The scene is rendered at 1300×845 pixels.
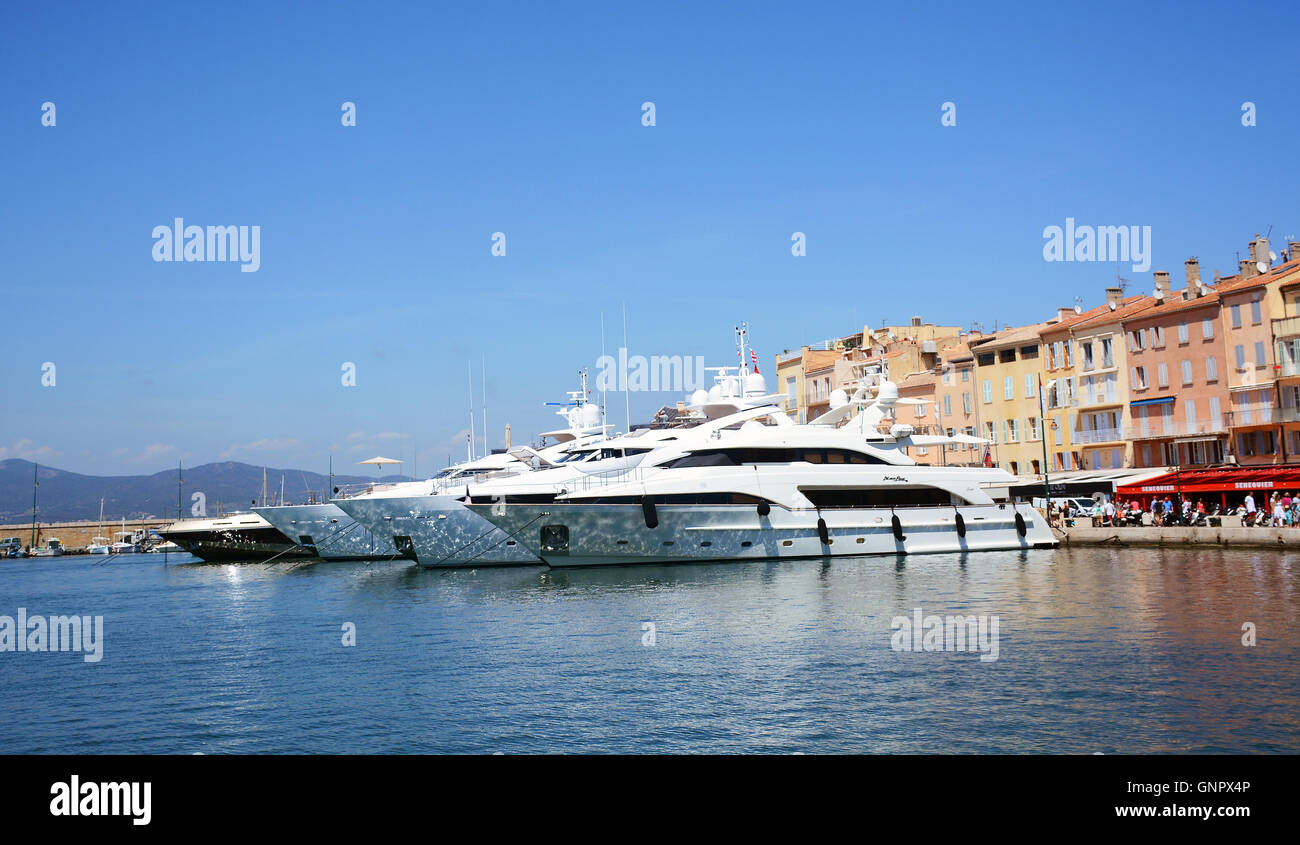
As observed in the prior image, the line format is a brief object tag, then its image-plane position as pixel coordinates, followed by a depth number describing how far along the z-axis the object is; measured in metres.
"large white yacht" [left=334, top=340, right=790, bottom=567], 37.38
